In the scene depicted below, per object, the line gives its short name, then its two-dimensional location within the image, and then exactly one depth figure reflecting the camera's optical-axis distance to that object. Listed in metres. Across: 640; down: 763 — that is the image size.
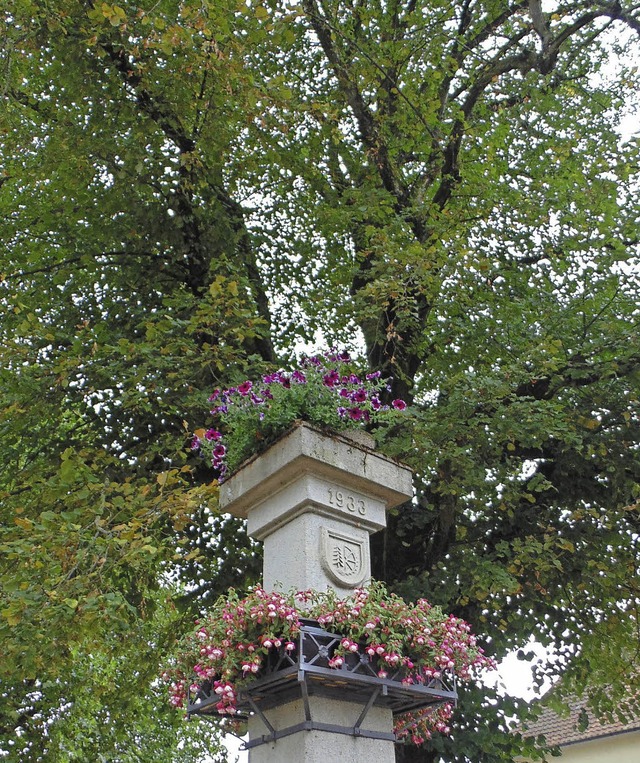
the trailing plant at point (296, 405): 4.77
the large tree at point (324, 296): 7.93
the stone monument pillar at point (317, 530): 4.09
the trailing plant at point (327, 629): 3.95
